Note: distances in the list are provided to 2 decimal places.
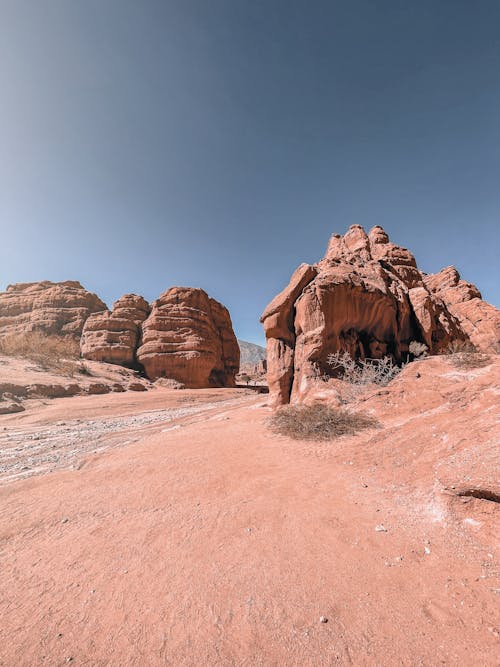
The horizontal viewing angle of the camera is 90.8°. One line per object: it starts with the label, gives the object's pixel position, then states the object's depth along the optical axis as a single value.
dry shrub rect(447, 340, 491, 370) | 6.44
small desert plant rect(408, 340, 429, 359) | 10.35
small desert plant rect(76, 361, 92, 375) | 20.11
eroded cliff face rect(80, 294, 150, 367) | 25.92
